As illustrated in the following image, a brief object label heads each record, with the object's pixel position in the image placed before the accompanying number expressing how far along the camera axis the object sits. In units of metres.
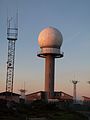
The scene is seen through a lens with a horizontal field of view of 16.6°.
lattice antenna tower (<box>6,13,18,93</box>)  69.88
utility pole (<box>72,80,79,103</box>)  113.89
